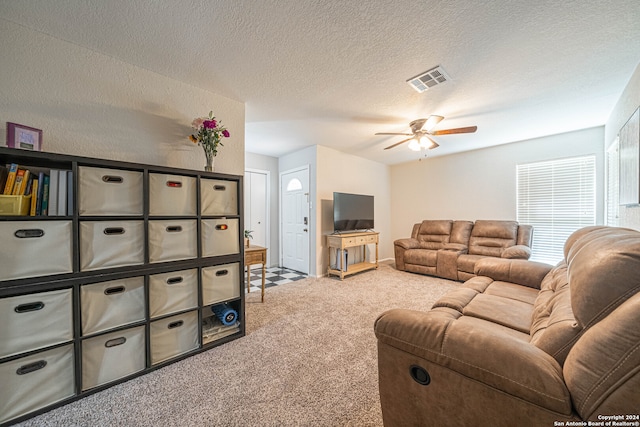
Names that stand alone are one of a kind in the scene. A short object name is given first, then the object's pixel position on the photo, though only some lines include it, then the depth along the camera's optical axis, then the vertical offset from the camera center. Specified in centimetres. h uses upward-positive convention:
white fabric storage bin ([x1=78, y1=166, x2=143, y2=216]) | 147 +15
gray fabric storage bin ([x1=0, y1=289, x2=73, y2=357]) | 125 -60
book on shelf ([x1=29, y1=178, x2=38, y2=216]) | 137 +10
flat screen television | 419 +1
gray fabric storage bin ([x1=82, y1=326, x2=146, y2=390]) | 148 -96
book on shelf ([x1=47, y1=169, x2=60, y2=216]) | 140 +14
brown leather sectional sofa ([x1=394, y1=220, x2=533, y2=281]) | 384 -61
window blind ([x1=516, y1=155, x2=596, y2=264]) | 358 +19
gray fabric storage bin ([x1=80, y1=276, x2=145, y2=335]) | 147 -60
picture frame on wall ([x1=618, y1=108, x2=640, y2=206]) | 178 +42
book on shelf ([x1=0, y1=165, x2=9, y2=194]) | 136 +24
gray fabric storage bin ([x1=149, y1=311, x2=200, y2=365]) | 172 -95
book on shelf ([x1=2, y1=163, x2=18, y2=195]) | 132 +20
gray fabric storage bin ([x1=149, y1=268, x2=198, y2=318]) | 170 -60
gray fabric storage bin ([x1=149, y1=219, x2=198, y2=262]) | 172 -20
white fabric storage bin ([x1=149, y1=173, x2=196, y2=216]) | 172 +15
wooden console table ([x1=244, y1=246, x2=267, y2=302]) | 292 -55
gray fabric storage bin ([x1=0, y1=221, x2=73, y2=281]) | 125 -19
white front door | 438 -12
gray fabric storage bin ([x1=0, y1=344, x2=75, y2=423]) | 125 -96
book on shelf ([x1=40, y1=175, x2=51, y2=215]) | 141 +11
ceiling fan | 273 +102
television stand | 403 -56
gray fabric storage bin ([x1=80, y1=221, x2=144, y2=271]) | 148 -20
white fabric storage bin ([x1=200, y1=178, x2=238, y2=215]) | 198 +15
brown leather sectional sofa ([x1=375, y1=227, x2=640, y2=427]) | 66 -52
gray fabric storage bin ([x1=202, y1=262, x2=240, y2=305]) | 196 -61
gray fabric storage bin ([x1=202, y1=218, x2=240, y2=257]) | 198 -21
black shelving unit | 128 -49
